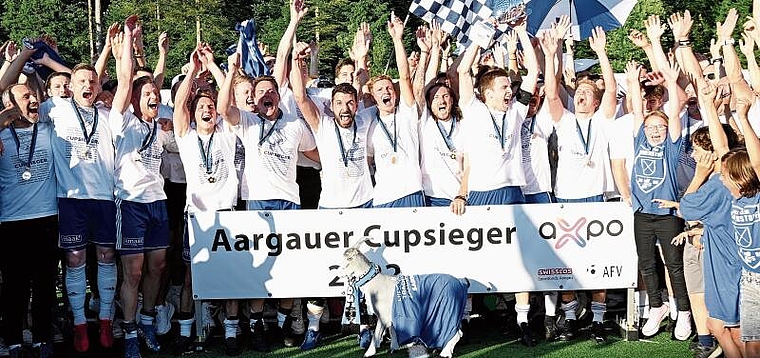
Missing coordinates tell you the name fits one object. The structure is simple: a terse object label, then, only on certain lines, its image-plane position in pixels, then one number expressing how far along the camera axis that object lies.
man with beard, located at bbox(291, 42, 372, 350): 7.44
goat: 6.81
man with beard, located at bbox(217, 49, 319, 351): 7.40
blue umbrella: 11.87
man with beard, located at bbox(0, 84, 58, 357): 6.77
